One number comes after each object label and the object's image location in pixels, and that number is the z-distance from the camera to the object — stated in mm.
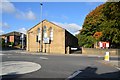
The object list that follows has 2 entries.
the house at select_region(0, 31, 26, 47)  40083
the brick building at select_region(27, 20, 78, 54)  20780
